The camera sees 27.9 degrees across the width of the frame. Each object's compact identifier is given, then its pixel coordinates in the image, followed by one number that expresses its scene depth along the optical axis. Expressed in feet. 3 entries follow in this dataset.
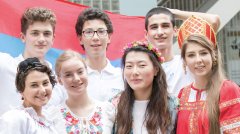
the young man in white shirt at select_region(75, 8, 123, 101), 14.40
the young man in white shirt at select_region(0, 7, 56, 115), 13.83
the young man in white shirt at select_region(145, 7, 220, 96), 14.62
